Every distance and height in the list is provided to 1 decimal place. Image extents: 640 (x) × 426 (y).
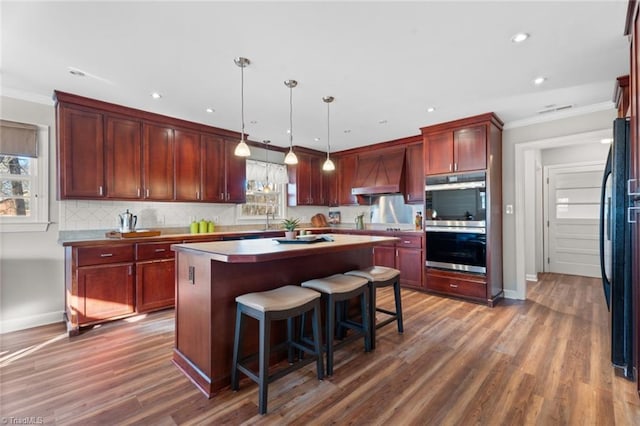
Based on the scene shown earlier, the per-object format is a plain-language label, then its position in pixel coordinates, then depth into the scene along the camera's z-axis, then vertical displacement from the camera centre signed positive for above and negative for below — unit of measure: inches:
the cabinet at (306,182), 228.5 +25.0
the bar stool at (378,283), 106.1 -26.2
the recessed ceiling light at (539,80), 111.9 +50.5
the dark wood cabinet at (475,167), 153.6 +25.0
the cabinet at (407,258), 181.8 -29.1
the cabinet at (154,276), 136.3 -29.7
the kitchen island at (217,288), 79.6 -22.1
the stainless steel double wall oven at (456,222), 155.6 -5.2
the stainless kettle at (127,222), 140.5 -3.7
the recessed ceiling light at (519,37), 85.7 +51.2
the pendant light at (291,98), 115.2 +50.9
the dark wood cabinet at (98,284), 119.7 -29.5
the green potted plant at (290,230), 108.3 -6.2
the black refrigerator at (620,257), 85.5 -13.6
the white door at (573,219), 209.9 -5.4
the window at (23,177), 123.8 +16.4
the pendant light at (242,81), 98.7 +51.0
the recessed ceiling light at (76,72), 105.7 +51.6
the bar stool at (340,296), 88.7 -26.3
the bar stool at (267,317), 72.0 -26.7
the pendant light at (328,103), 131.3 +50.9
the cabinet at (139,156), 128.6 +29.4
